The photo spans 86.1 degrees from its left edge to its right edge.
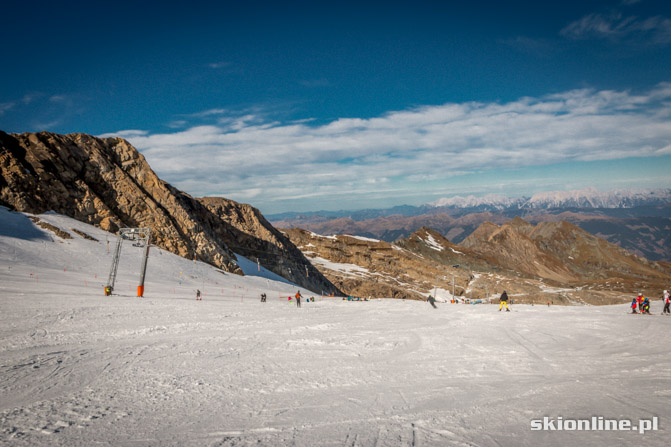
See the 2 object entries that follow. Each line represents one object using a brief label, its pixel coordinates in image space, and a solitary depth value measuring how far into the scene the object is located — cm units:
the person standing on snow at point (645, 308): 2259
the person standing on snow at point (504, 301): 2666
